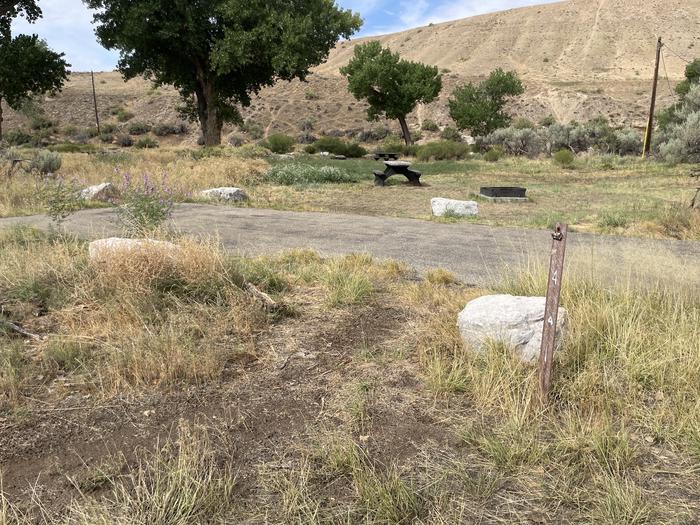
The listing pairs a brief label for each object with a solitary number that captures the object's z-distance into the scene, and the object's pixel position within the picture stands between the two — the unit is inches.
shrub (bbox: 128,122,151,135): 1973.4
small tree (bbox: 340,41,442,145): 1526.8
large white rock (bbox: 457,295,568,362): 131.0
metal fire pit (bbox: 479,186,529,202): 526.3
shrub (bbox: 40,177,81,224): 254.1
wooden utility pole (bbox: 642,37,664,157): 1039.0
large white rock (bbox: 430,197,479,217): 418.0
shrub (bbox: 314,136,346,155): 1269.7
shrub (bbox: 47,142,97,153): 1211.4
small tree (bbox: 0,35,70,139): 781.9
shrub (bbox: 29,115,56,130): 1989.4
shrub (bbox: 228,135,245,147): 1729.8
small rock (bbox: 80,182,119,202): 447.3
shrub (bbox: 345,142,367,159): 1248.7
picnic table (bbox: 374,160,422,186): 650.8
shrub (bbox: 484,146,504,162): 1024.2
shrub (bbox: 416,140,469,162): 1084.5
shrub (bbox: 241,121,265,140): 1939.0
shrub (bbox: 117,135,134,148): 1716.8
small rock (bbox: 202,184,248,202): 482.0
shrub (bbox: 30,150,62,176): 580.4
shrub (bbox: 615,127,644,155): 1162.0
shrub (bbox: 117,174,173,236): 238.1
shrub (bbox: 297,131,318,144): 1807.3
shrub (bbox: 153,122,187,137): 1973.4
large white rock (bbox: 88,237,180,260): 178.4
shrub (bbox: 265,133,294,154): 1244.8
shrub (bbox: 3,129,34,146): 1723.5
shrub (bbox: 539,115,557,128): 1908.2
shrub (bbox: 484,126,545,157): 1169.5
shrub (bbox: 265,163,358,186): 645.3
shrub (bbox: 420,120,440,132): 1996.8
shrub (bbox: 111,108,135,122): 2170.3
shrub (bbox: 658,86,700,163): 813.2
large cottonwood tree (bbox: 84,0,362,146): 811.4
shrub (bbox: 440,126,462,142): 1708.9
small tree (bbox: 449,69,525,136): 1615.4
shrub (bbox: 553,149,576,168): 917.2
